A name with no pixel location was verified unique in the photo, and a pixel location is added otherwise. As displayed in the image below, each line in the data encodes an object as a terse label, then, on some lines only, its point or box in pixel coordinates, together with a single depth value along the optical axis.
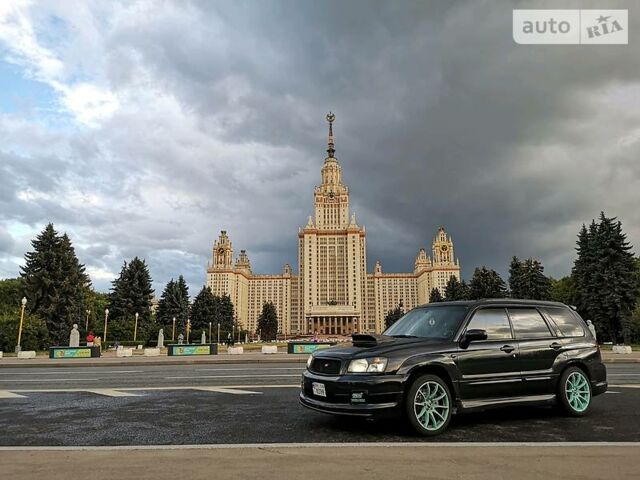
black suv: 6.34
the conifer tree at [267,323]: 153.75
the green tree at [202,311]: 91.38
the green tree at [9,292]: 72.40
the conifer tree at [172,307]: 79.31
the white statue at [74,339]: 40.28
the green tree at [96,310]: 64.90
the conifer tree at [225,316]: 106.34
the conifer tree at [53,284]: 52.41
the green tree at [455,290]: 94.19
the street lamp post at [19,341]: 37.08
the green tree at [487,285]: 73.84
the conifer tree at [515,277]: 64.69
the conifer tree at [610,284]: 50.91
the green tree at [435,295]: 124.46
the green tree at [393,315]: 164.38
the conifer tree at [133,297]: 67.94
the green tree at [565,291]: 63.56
